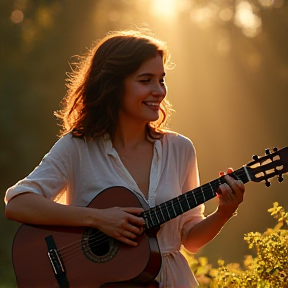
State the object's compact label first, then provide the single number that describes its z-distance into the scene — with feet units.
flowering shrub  13.23
